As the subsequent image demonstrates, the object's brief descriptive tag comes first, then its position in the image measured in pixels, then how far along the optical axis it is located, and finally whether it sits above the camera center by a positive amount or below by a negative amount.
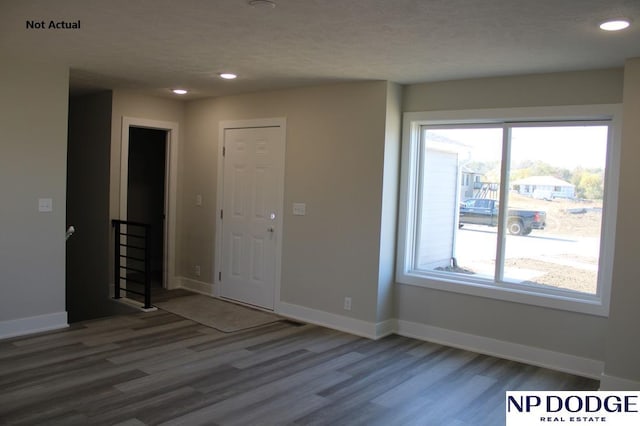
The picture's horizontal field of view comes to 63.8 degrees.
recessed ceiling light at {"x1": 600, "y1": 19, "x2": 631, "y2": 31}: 2.86 +1.01
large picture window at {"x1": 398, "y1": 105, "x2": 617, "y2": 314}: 4.25 -0.09
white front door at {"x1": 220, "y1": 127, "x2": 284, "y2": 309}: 5.81 -0.31
